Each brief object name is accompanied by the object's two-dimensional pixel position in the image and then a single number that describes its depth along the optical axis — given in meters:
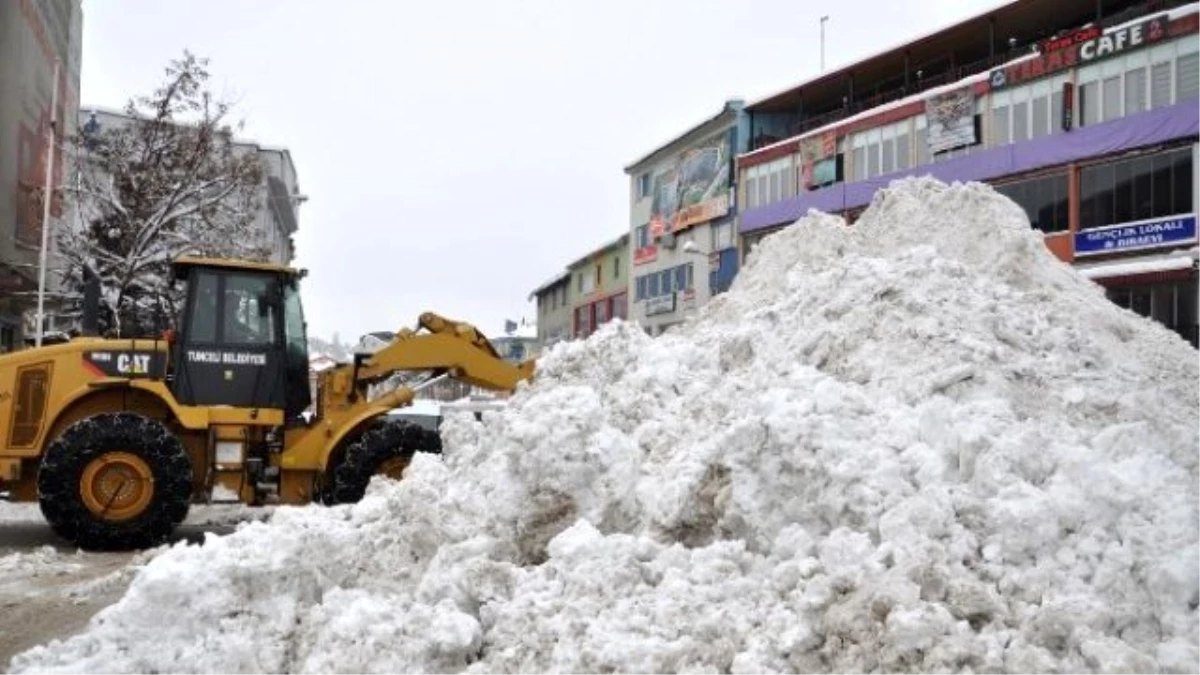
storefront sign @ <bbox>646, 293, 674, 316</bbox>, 45.81
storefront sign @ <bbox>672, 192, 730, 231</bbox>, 40.94
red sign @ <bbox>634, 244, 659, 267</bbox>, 47.88
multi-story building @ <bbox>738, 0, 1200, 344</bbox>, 23.12
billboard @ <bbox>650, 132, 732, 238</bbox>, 41.47
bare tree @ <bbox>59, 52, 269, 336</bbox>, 21.53
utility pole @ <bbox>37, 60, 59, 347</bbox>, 20.05
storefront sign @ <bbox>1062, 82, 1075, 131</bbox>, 25.64
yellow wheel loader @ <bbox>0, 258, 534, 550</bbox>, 9.16
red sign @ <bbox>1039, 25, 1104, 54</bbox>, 25.09
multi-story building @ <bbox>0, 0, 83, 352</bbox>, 26.84
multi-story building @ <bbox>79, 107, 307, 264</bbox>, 43.72
